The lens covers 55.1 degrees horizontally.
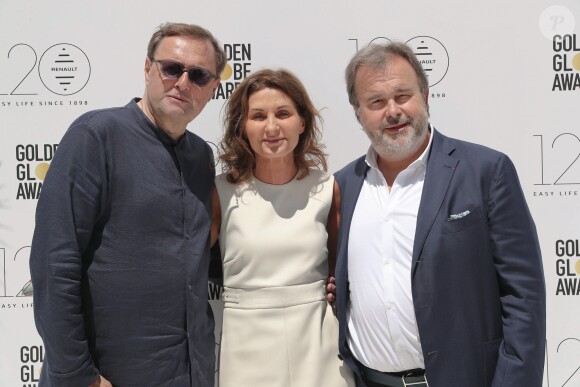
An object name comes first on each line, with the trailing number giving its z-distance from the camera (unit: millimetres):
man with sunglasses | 1817
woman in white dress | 2297
